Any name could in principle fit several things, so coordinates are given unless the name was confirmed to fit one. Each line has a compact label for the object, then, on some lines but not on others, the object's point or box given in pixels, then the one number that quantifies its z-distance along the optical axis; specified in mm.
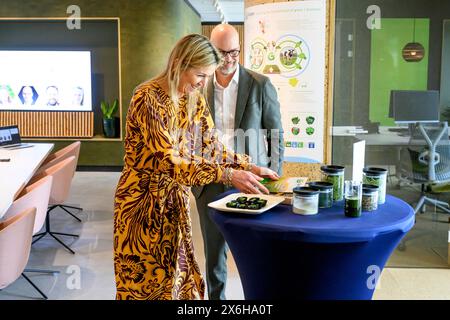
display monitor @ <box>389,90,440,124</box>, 4336
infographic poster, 3820
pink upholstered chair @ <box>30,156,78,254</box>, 4828
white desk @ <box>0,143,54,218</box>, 3510
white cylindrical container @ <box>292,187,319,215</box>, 2117
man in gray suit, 3053
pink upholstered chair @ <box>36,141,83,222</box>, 5762
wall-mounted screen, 9539
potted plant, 9344
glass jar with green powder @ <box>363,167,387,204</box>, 2304
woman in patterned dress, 2141
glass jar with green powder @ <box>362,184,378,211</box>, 2193
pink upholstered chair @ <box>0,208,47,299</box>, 2799
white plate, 2097
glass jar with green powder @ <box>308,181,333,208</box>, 2219
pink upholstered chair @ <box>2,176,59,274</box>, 3527
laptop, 5945
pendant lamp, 4273
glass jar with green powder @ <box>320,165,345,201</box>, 2299
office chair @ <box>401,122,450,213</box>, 4543
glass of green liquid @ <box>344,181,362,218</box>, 2084
